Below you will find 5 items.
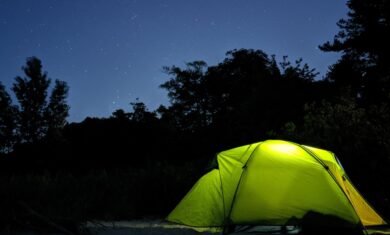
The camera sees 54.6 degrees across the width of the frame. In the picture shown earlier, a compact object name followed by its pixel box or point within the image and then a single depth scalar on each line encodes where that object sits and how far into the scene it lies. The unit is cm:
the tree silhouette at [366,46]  2662
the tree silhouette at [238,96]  2572
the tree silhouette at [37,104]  3172
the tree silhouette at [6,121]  2980
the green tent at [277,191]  636
